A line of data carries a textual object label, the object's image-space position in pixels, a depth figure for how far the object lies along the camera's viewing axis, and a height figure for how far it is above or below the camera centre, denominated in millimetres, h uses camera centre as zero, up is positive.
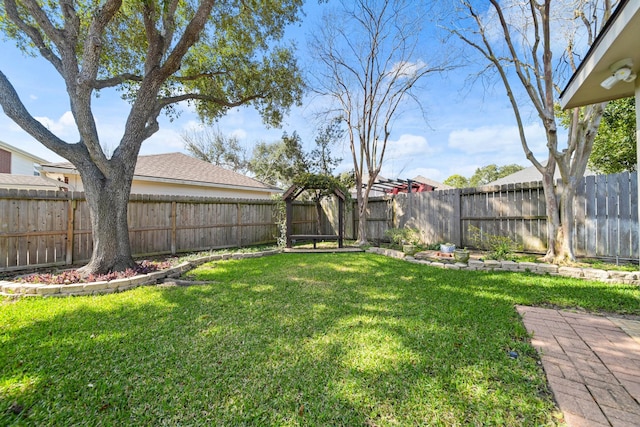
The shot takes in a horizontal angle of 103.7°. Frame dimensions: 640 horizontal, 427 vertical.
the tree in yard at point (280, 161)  15375 +3968
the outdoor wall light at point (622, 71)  2402 +1402
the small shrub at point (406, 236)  7449 -616
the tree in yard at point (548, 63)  4949 +3397
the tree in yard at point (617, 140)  9852 +3129
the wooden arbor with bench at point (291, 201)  8094 +438
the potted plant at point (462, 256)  5387 -883
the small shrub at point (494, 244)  5465 -707
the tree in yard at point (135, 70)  4344 +3593
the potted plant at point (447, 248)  6125 -807
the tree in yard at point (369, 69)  7836 +4968
